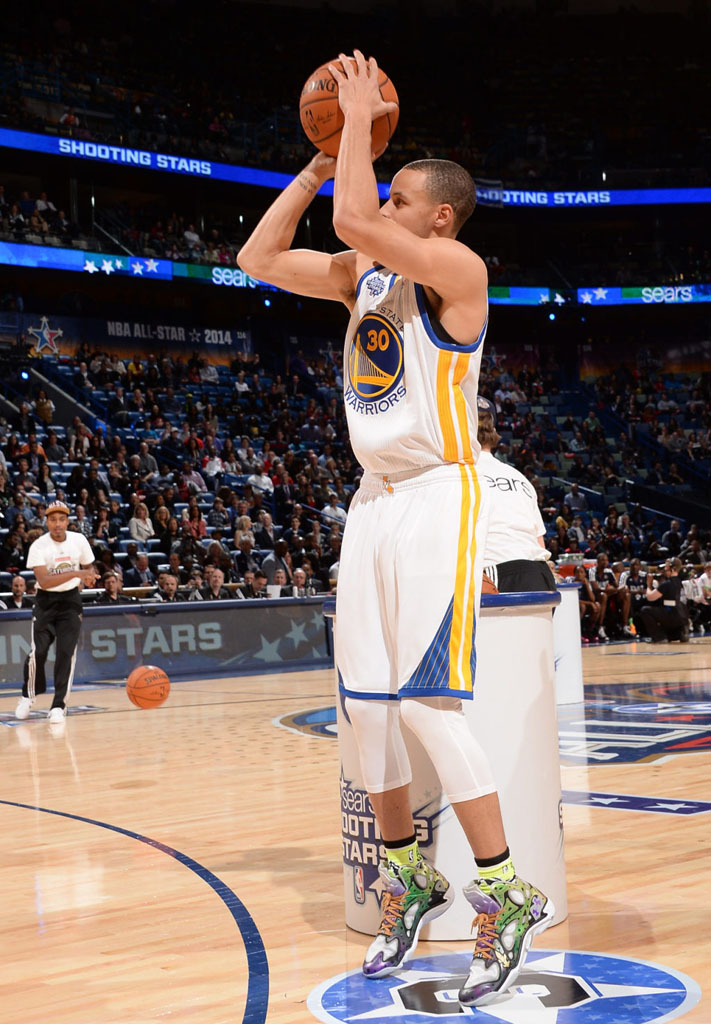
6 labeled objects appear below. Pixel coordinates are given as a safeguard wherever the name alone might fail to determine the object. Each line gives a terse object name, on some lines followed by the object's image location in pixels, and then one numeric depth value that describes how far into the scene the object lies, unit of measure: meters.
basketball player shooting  3.18
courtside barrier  14.33
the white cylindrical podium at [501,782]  3.61
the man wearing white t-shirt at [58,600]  10.25
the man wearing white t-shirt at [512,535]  6.39
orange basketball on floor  9.89
